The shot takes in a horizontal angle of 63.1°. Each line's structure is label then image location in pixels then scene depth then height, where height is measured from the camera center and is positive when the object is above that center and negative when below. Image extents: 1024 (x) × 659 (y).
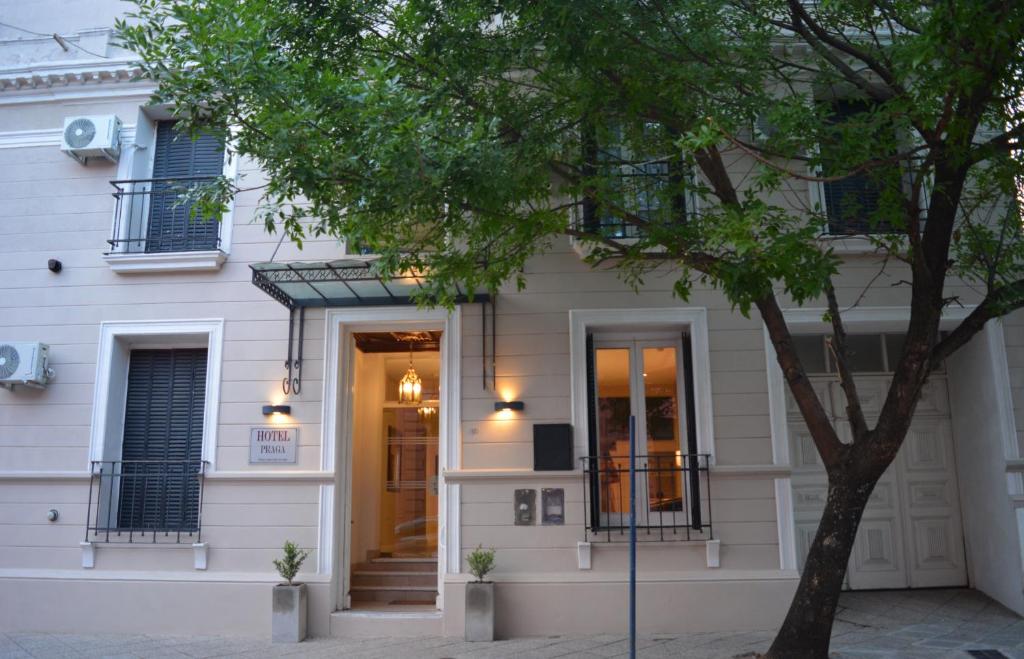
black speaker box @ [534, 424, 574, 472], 9.14 +0.46
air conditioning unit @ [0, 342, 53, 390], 9.64 +1.48
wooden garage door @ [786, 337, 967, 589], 9.84 -0.24
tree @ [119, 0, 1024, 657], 6.55 +3.06
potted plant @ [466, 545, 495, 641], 8.65 -1.24
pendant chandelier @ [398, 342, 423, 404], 11.39 +1.40
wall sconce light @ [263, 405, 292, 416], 9.54 +0.93
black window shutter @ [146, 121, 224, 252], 10.22 +3.76
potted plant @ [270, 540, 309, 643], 8.82 -1.27
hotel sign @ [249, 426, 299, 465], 9.50 +0.54
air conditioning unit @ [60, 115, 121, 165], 10.11 +4.27
